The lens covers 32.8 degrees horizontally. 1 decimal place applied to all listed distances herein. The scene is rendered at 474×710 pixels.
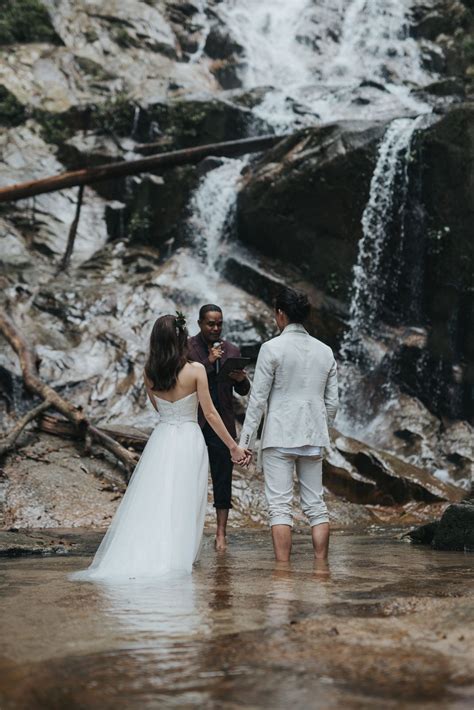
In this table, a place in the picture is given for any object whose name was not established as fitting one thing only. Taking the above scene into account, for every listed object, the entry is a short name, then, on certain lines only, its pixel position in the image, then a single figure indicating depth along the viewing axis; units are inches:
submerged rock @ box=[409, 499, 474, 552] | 270.4
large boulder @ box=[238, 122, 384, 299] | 625.3
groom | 228.5
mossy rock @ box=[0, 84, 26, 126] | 872.2
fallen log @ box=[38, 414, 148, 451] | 419.2
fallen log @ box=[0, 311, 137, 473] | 398.6
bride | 217.3
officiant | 282.7
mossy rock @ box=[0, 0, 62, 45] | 967.6
